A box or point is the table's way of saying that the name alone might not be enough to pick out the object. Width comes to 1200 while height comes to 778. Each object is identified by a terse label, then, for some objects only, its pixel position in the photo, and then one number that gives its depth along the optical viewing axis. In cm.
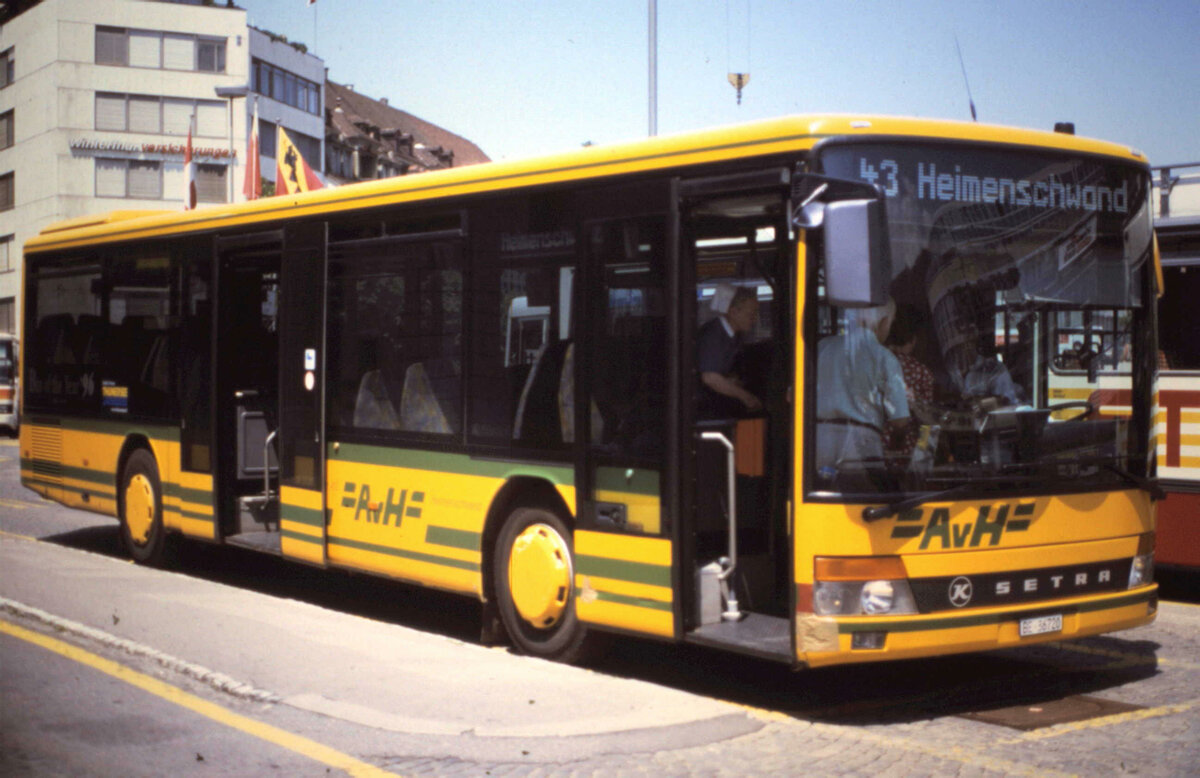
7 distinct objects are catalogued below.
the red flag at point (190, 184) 2512
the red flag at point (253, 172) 2775
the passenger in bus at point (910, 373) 711
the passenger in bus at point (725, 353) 808
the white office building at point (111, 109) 6488
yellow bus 709
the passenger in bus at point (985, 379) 727
